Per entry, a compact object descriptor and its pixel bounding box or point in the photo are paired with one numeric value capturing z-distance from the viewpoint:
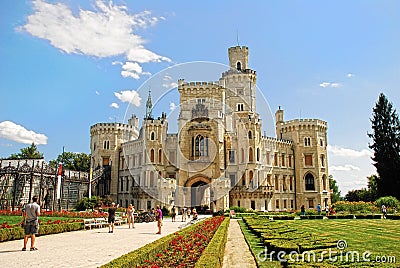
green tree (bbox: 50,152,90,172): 65.59
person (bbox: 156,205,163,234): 17.79
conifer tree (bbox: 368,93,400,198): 43.44
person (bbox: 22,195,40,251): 11.68
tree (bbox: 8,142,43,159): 61.48
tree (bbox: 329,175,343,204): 82.24
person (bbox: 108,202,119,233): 18.50
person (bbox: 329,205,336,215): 34.77
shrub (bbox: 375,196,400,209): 37.14
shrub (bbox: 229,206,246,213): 41.89
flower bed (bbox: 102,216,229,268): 7.92
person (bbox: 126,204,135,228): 22.55
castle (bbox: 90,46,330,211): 45.28
